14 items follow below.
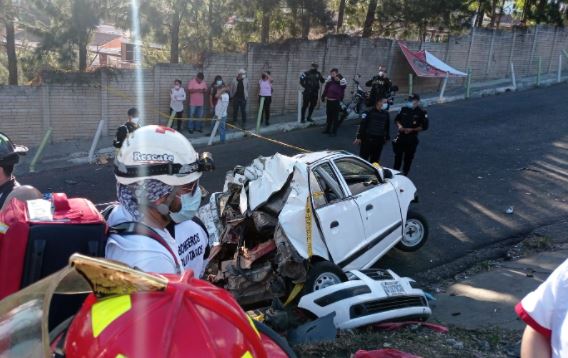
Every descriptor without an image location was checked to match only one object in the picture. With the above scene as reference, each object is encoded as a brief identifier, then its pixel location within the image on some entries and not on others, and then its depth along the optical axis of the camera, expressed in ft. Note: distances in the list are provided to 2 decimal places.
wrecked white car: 21.67
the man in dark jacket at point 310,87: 58.85
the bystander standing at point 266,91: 59.61
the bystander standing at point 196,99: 56.03
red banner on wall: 75.00
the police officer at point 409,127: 36.78
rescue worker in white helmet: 7.75
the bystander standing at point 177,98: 54.60
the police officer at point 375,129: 37.14
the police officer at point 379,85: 55.47
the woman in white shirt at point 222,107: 51.90
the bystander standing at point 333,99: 54.60
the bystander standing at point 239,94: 58.39
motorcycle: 59.59
